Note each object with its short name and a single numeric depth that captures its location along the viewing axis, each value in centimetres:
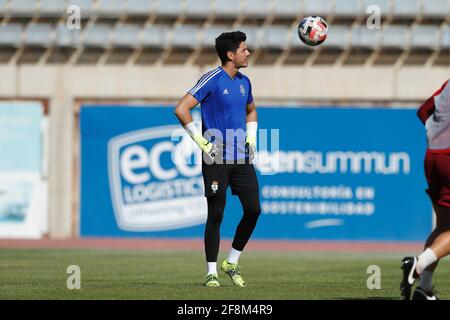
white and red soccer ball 1167
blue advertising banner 2462
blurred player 831
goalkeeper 1043
